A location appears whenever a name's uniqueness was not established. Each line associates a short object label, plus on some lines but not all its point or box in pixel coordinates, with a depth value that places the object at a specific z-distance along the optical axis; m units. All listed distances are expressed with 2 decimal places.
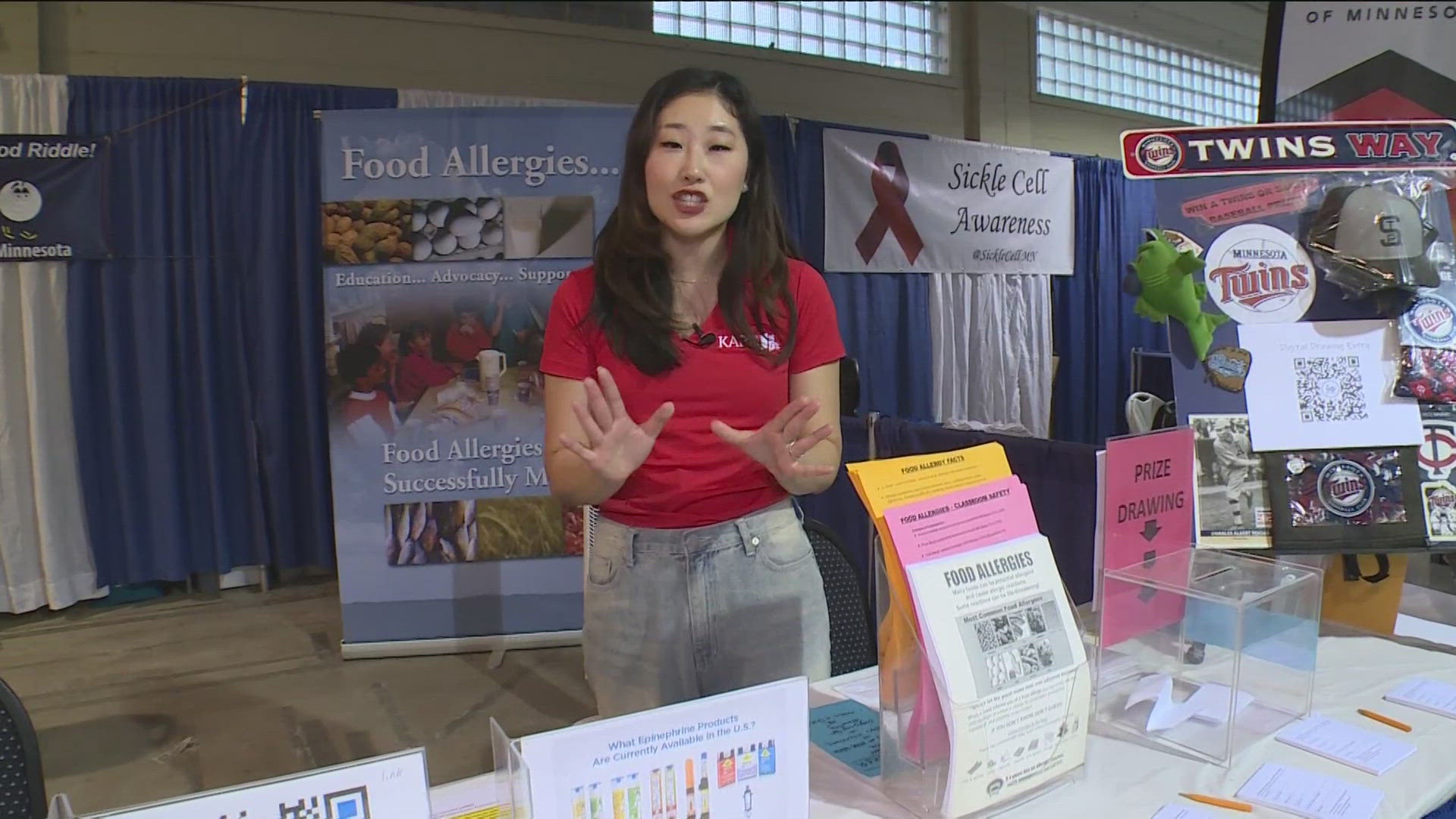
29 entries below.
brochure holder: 0.83
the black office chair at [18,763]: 1.17
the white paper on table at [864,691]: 1.12
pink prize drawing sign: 1.09
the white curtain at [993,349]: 5.61
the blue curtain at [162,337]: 3.81
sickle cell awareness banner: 5.07
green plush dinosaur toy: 1.45
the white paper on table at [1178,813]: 0.84
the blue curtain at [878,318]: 5.01
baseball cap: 1.38
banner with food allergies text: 3.21
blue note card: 0.97
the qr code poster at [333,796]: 0.61
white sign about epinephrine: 0.69
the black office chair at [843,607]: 1.73
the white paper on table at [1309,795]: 0.84
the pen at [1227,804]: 0.85
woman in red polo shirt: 1.04
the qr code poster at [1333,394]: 1.42
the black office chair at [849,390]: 3.30
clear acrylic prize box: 0.99
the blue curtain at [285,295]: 4.01
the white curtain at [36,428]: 3.67
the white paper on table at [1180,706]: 1.01
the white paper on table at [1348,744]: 0.94
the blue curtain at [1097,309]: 6.33
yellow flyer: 0.81
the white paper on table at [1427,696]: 1.06
